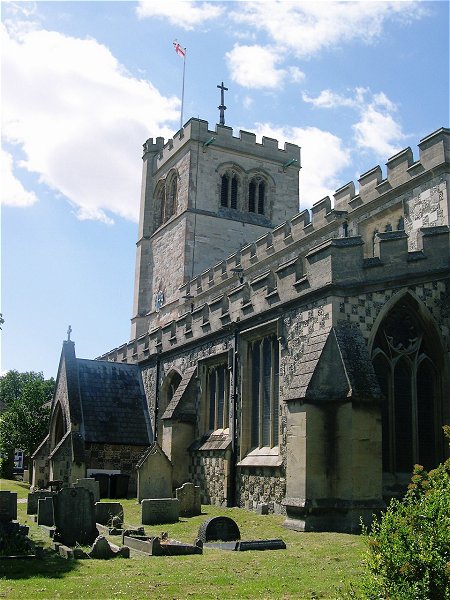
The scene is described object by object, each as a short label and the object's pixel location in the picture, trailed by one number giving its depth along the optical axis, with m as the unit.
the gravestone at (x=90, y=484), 17.23
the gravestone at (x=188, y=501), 16.92
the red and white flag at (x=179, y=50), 43.00
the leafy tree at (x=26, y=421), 34.44
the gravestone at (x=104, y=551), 10.57
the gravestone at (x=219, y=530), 12.23
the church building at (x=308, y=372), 13.84
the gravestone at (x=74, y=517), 12.34
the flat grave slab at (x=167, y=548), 10.93
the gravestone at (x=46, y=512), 14.73
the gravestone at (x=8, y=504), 13.53
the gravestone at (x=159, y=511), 15.22
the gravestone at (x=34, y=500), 17.94
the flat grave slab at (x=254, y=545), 11.18
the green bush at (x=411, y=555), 5.47
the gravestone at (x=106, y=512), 14.93
